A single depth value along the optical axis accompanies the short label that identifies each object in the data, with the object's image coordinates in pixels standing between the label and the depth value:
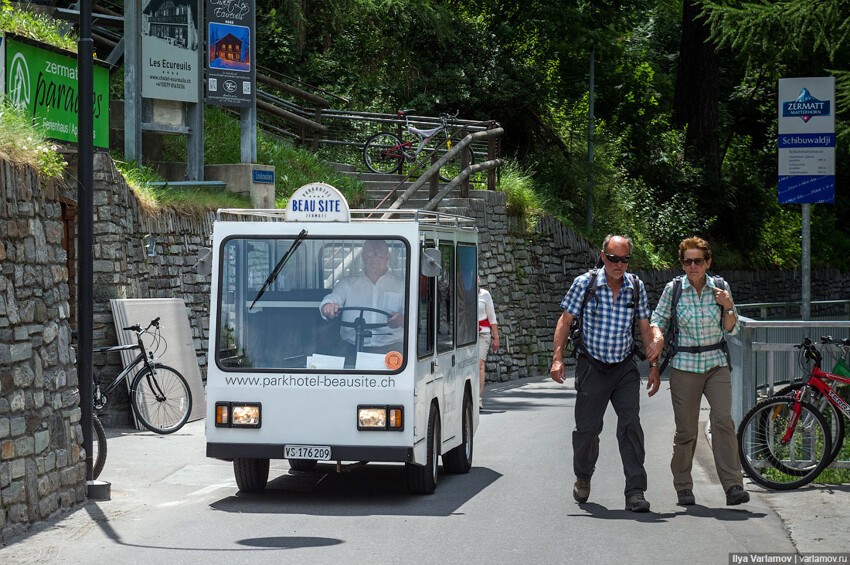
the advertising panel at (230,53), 19.66
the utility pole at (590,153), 29.81
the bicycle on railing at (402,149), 26.17
